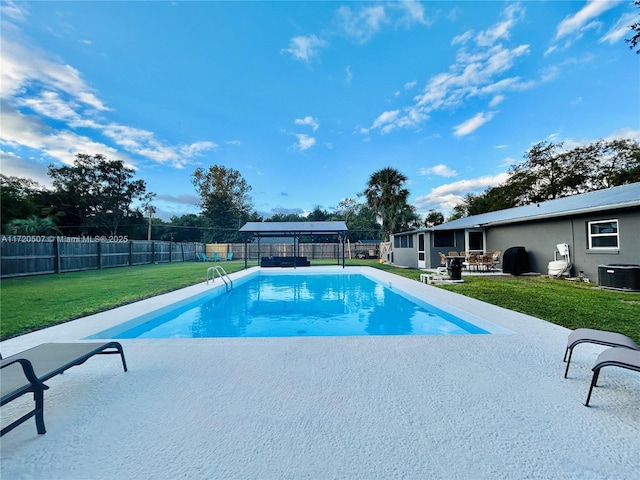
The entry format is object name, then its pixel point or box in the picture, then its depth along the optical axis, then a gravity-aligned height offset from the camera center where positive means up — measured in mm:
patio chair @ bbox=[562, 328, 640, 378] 2604 -883
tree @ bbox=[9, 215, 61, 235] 18469 +1538
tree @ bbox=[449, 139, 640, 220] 22550 +6110
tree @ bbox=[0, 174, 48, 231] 19828 +4149
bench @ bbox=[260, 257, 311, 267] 17453 -863
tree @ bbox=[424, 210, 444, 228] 37978 +3582
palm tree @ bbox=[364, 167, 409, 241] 25547 +4325
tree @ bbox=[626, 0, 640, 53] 5324 +3749
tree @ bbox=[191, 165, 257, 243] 35469 +6045
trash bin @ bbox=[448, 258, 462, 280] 10547 -885
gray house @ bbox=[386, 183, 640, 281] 8789 +495
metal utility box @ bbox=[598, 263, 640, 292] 7859 -916
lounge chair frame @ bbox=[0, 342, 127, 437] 1902 -914
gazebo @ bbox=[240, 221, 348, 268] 16141 +1057
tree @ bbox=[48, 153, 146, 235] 28844 +5683
